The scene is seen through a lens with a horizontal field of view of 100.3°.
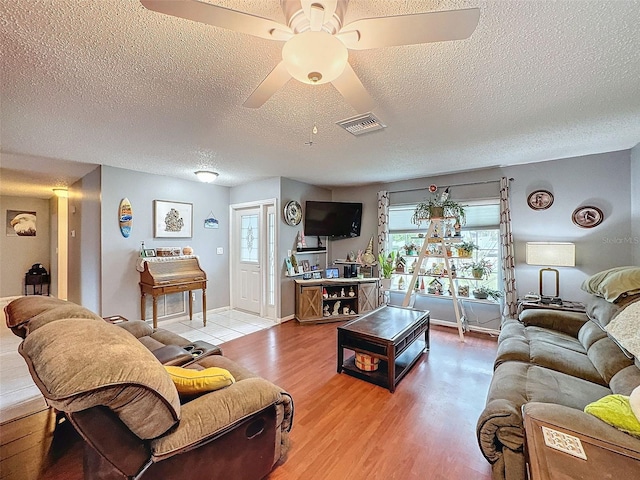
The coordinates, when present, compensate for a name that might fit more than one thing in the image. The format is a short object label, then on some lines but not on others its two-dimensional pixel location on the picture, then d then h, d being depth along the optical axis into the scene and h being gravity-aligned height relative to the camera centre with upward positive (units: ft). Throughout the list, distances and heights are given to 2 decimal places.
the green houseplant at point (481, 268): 13.33 -1.43
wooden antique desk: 12.93 -1.85
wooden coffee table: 8.28 -3.34
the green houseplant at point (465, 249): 13.20 -0.45
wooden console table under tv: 14.75 -3.29
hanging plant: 12.54 +1.56
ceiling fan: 3.23 +2.78
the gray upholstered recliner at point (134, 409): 2.87 -2.23
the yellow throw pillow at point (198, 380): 4.33 -2.31
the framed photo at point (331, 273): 16.38 -1.97
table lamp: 10.40 -0.59
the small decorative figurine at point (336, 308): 15.44 -3.91
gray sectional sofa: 4.55 -2.99
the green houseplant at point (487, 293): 12.94 -2.61
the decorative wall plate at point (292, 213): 15.06 +1.64
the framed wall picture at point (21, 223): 20.81 +1.60
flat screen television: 16.38 +1.38
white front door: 16.43 -1.21
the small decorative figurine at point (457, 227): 13.12 +0.64
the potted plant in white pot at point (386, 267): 15.20 -1.51
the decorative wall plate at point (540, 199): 11.86 +1.80
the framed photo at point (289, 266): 15.15 -1.40
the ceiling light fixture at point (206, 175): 12.79 +3.23
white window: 13.30 +0.39
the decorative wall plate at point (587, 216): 10.85 +0.94
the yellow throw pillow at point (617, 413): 3.63 -2.51
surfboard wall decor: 12.88 +1.27
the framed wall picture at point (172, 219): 14.23 +1.28
